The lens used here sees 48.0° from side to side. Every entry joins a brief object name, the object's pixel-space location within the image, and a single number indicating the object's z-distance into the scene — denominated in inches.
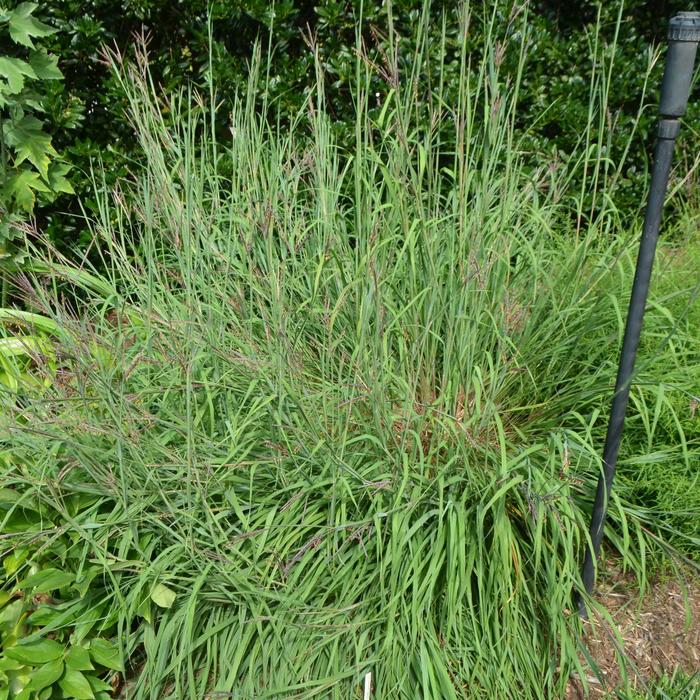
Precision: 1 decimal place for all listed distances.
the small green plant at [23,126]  121.9
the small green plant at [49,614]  84.0
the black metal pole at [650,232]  72.7
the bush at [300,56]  139.5
